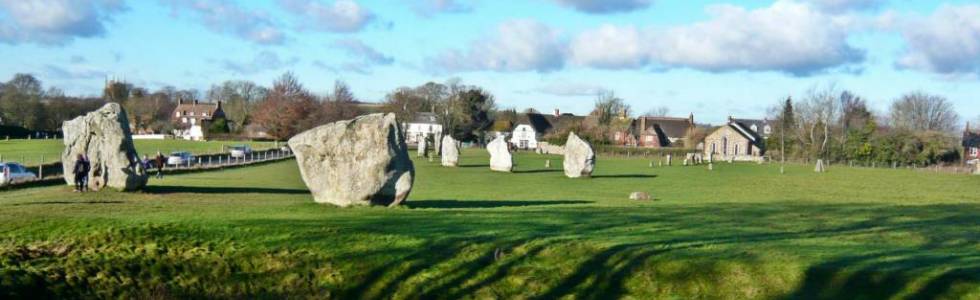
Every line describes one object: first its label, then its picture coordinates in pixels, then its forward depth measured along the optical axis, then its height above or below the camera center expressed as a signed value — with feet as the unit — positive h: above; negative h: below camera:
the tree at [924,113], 421.18 +22.69
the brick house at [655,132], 451.12 +13.30
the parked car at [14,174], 115.03 -3.76
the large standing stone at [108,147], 93.30 +0.06
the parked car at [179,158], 187.11 -1.94
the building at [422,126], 504.02 +15.78
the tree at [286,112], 360.89 +15.67
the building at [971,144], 391.55 +8.50
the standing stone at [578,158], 166.61 -0.38
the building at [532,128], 504.43 +15.24
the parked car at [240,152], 238.95 -0.47
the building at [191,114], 517.06 +20.93
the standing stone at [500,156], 191.42 -0.28
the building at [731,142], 399.65 +7.34
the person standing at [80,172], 90.43 -2.46
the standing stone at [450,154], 214.48 -0.01
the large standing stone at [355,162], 76.69 -0.84
